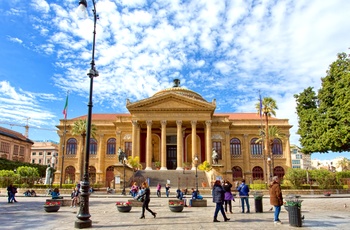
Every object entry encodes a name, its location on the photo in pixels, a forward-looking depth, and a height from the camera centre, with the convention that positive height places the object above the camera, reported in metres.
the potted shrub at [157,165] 47.39 +0.59
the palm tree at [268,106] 39.34 +8.41
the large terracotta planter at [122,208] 15.17 -2.04
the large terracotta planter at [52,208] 15.41 -2.08
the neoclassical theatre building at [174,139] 46.38 +5.19
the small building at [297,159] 126.39 +3.91
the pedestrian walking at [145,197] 12.77 -1.26
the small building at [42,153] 99.12 +5.41
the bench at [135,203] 17.86 -2.10
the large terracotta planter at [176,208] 14.89 -2.00
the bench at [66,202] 19.22 -2.20
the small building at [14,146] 66.88 +5.78
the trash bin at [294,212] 10.51 -1.57
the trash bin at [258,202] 14.91 -1.72
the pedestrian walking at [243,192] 14.78 -1.20
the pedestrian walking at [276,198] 11.04 -1.11
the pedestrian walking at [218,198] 11.67 -1.20
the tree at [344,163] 100.10 +1.83
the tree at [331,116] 24.80 +4.98
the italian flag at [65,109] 39.53 +7.98
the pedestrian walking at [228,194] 14.22 -1.24
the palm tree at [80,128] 39.78 +5.61
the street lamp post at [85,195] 10.29 -0.94
